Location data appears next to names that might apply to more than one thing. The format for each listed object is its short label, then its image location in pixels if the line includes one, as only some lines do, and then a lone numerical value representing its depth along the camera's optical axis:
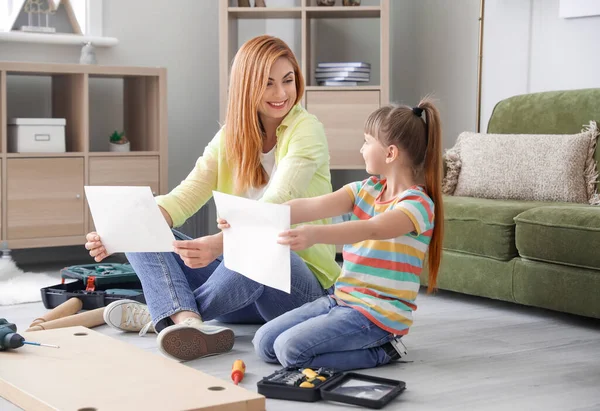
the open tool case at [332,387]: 1.79
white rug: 3.04
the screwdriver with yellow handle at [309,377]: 1.84
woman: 2.23
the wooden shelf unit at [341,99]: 3.95
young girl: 2.04
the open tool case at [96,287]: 2.78
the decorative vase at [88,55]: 4.00
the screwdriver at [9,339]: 1.90
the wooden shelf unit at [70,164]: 3.62
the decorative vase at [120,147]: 3.97
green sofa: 2.61
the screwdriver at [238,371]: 1.95
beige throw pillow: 3.11
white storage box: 3.66
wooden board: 1.57
